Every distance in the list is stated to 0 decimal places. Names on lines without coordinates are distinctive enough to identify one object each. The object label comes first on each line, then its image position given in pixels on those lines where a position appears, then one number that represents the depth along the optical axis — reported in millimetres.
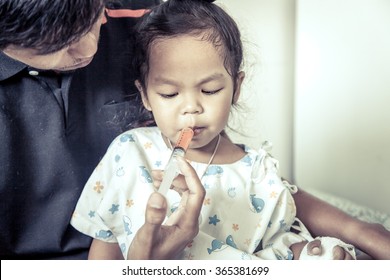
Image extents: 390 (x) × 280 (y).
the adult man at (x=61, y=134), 703
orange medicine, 664
